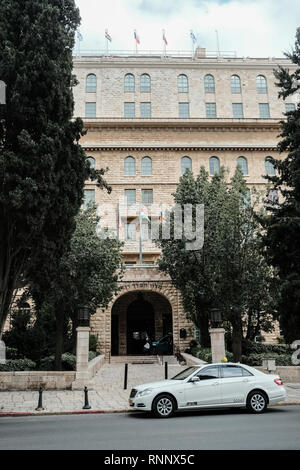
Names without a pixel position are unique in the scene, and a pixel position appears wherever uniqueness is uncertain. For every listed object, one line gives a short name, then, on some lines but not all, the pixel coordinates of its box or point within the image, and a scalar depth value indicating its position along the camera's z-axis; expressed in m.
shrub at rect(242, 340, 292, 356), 22.14
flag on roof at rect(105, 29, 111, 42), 38.28
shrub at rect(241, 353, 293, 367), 17.78
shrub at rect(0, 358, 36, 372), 16.83
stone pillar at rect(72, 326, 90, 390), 15.08
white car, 9.54
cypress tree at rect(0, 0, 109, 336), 11.00
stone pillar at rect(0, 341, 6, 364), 18.20
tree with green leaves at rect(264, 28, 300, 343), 14.20
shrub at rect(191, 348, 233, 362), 19.17
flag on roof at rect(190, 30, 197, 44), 40.06
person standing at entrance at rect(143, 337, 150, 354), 27.25
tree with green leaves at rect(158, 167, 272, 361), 19.06
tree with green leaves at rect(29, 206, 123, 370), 17.72
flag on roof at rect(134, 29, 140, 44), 38.21
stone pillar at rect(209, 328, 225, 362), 16.11
